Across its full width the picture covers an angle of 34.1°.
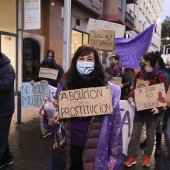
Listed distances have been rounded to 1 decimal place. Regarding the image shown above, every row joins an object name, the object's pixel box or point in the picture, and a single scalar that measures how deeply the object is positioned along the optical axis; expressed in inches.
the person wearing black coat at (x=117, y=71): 223.3
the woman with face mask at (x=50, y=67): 244.1
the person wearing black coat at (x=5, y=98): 143.0
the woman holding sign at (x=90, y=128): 93.5
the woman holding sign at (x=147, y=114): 173.0
